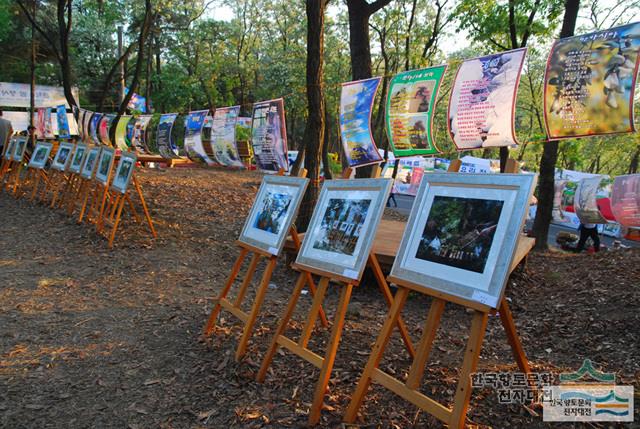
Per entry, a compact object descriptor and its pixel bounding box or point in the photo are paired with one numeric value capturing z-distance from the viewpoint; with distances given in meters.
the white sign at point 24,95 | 21.92
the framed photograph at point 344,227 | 2.75
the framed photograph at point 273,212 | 3.35
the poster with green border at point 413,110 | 5.29
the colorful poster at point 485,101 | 4.49
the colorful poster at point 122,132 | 10.78
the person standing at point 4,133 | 11.20
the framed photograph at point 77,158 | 8.63
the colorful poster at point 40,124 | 17.06
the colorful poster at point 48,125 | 16.42
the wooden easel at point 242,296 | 3.26
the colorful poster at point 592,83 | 3.69
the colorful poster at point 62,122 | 15.09
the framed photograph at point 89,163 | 8.11
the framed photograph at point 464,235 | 2.15
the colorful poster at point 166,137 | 8.81
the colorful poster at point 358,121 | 5.82
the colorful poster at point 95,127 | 12.16
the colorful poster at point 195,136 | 7.95
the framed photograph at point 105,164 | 7.29
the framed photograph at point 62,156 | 9.10
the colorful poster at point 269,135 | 6.20
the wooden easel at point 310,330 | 2.55
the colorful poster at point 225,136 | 7.48
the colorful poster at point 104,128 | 11.72
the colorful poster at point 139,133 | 10.03
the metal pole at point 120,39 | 18.06
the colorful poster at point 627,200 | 5.93
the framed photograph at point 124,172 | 6.77
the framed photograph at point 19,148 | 10.68
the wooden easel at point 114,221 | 6.63
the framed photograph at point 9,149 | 10.97
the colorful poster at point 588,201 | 9.46
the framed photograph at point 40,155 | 9.83
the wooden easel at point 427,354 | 2.07
